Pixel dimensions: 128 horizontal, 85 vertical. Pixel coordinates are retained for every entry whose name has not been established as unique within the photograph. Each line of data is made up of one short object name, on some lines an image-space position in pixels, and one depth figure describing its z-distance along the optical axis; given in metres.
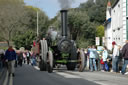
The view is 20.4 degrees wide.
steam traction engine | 19.66
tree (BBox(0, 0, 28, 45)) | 72.88
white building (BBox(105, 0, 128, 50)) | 32.00
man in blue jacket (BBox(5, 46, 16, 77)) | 18.97
